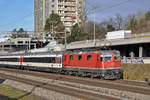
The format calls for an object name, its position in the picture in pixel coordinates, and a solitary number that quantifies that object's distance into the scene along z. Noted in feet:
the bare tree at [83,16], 228.61
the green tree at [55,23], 261.48
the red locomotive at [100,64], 82.23
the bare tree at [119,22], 266.45
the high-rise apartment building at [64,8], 319.88
